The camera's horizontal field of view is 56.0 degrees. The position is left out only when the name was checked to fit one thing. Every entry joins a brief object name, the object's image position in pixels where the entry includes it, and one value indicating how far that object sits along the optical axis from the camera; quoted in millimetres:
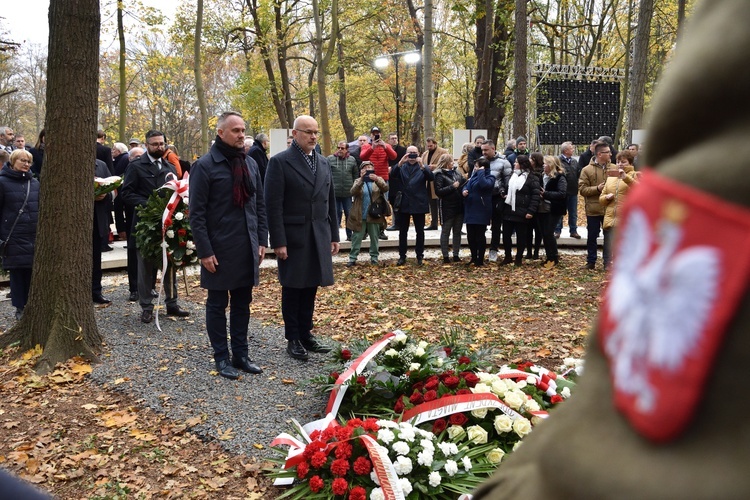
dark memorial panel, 21094
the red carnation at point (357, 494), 3760
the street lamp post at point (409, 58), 24125
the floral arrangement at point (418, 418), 3930
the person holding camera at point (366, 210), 12453
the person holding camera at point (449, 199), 12539
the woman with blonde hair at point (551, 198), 12375
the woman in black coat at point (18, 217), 7910
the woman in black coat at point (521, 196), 12117
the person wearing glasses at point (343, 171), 13789
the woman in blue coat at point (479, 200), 12305
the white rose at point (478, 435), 4277
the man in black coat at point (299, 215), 6469
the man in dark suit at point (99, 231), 9414
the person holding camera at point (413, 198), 12555
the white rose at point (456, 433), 4324
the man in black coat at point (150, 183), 8523
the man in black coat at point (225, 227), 5930
